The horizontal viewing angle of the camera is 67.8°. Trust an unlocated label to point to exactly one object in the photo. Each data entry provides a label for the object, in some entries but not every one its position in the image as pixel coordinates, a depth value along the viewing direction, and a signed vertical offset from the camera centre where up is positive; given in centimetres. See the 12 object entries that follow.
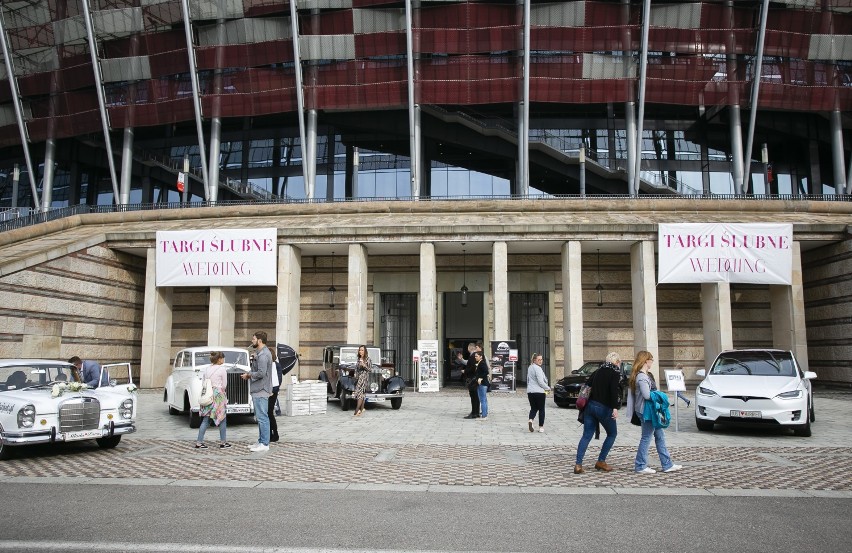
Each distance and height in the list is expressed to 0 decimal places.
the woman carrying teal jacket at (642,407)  807 -80
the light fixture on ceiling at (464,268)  2761 +331
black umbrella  1615 -33
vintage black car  1667 -96
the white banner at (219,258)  2492 +337
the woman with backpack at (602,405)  814 -79
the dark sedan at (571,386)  1767 -119
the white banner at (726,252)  2344 +340
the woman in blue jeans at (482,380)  1434 -82
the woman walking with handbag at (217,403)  1055 -101
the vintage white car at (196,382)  1330 -86
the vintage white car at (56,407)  920 -97
